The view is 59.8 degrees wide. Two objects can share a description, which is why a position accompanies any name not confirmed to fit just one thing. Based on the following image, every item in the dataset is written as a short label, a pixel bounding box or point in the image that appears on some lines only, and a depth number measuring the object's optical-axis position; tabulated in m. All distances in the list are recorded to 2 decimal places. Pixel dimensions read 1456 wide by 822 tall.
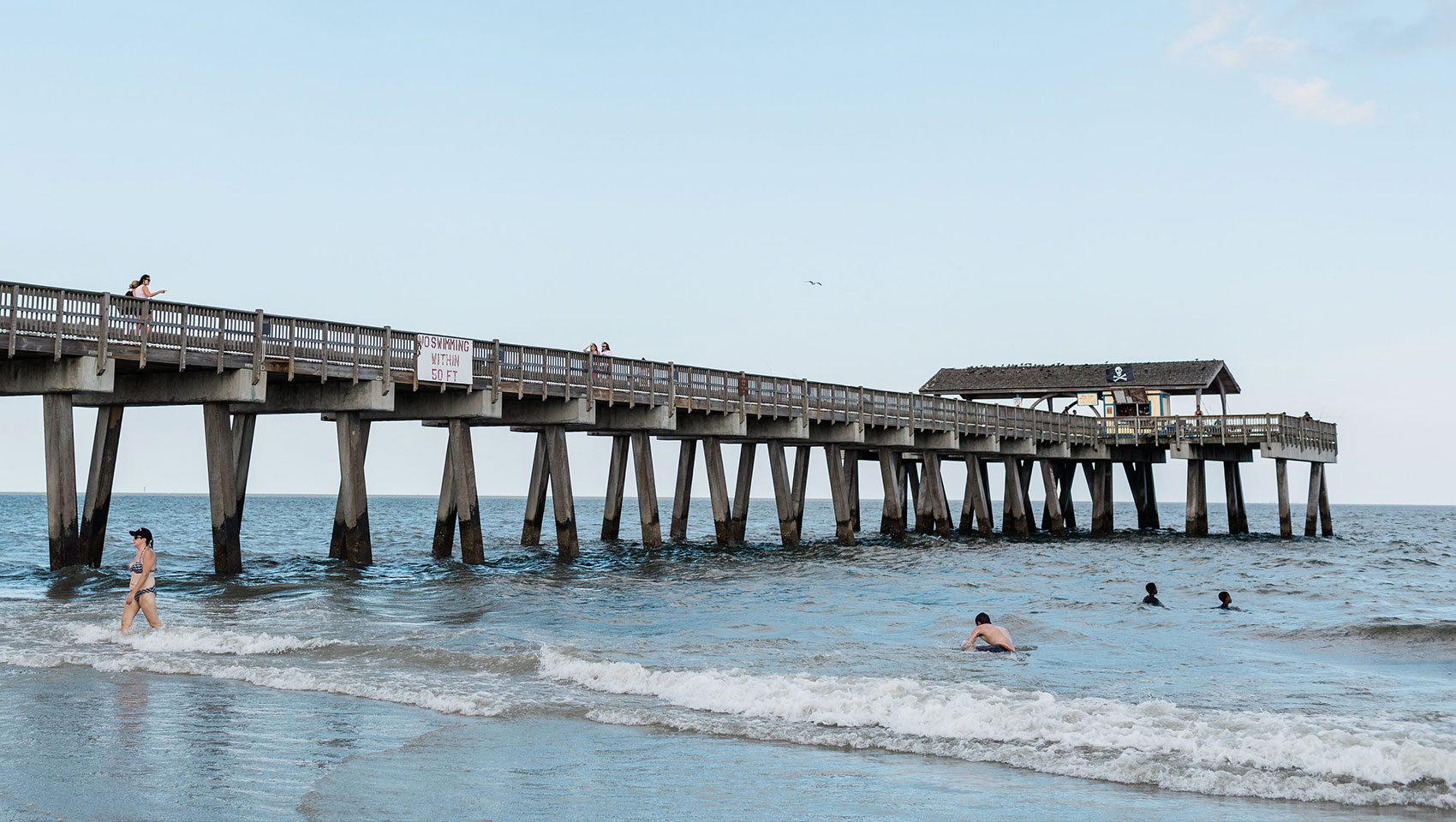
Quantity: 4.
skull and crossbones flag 59.66
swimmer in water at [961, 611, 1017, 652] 18.39
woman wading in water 17.75
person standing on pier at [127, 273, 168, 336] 24.96
